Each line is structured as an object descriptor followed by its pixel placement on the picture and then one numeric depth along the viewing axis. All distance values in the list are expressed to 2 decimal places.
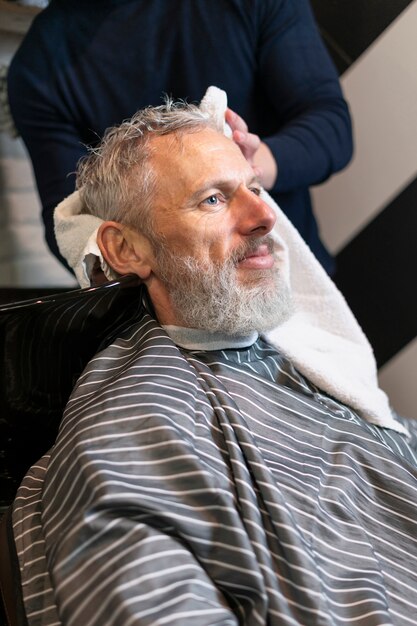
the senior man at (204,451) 0.92
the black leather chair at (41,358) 1.16
